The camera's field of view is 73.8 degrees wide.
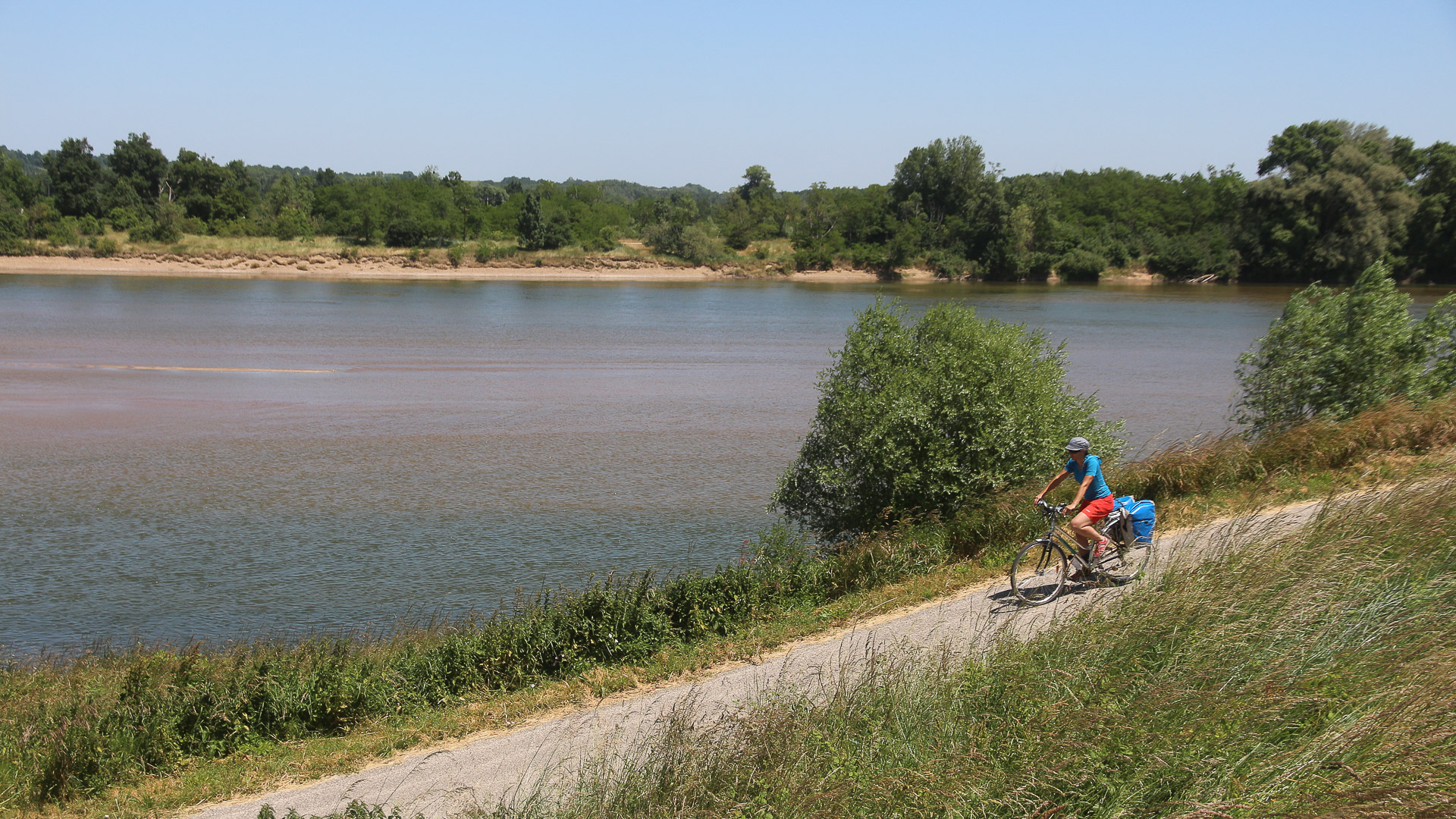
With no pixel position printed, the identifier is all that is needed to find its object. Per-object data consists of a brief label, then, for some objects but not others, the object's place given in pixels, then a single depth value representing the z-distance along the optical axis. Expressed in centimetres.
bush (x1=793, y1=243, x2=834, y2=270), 10706
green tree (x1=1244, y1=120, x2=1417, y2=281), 7762
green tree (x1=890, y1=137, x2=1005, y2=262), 10169
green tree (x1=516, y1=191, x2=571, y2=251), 10256
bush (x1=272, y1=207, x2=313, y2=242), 9594
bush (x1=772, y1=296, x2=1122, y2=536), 1452
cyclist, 1012
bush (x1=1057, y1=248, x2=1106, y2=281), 9919
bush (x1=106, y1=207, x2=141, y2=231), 9169
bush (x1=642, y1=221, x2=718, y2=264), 10669
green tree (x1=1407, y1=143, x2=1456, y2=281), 7988
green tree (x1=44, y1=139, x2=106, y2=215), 9456
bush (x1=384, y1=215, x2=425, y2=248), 9656
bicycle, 1018
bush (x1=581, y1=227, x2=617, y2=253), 10575
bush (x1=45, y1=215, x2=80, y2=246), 8594
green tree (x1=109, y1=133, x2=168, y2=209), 10138
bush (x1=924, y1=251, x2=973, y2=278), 10100
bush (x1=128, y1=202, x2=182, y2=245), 9019
